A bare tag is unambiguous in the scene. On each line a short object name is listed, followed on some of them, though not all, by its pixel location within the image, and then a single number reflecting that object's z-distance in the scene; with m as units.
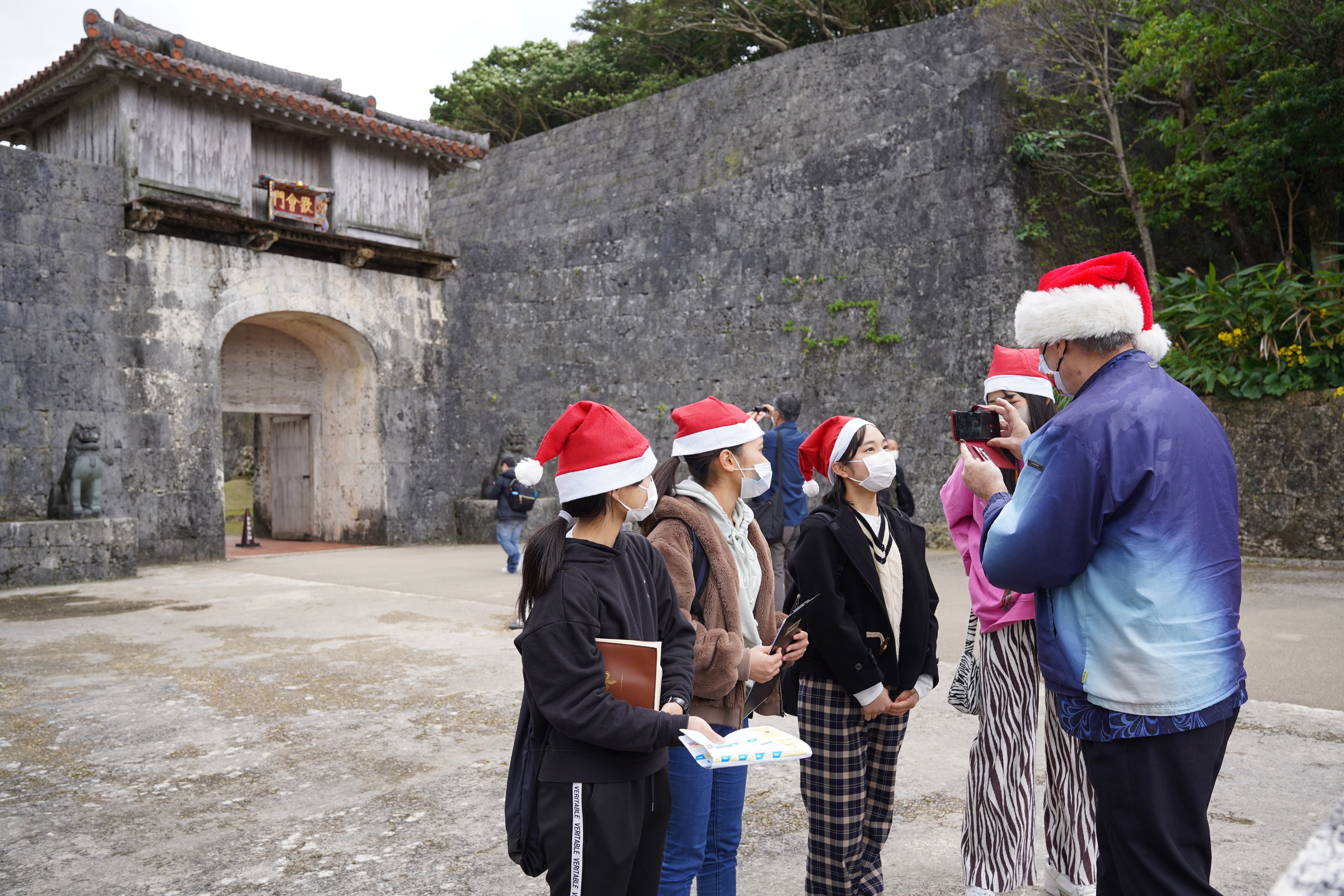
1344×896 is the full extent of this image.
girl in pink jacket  2.69
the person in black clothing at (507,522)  10.08
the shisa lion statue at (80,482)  10.28
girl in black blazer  2.60
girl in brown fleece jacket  2.35
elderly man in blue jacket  1.78
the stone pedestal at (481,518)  14.12
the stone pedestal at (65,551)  9.62
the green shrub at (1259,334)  9.12
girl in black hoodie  1.91
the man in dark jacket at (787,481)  6.25
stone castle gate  11.55
